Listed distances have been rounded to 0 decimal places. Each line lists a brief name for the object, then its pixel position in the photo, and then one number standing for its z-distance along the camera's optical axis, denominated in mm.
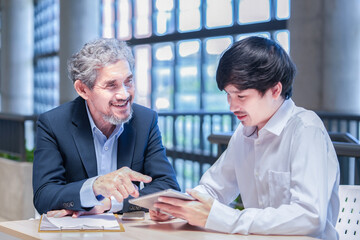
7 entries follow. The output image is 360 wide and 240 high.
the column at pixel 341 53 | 6910
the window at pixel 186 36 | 8686
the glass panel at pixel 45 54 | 14961
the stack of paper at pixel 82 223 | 2047
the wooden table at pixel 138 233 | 1932
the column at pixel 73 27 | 11656
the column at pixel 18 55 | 15859
